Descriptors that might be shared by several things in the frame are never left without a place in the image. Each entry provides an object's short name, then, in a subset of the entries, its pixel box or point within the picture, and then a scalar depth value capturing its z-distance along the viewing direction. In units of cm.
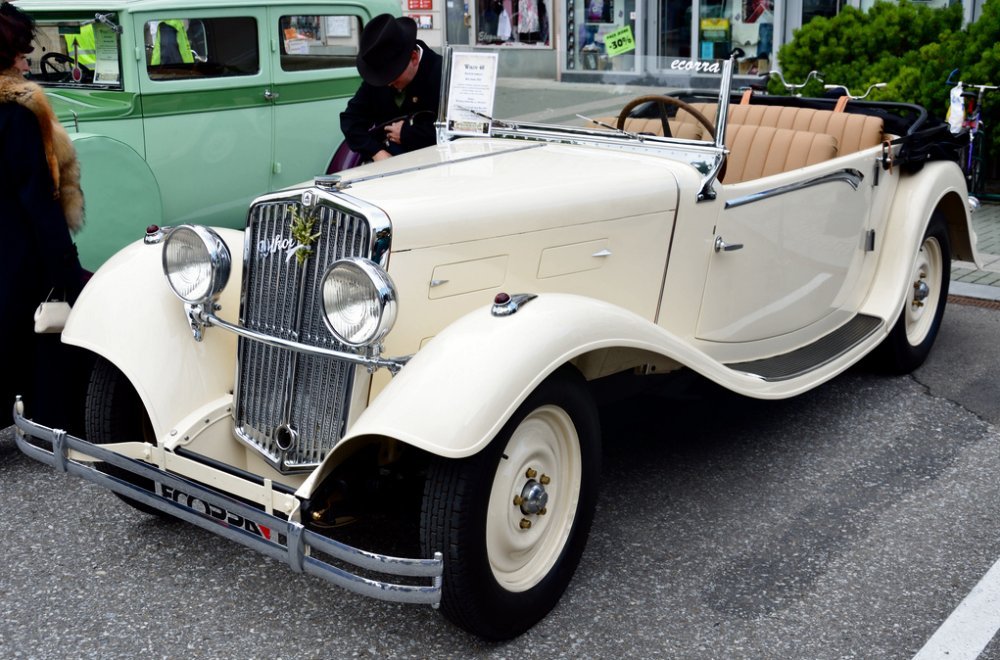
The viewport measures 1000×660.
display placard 408
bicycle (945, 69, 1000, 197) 736
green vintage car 622
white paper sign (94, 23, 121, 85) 634
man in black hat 459
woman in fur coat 356
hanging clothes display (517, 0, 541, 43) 1421
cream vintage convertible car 259
